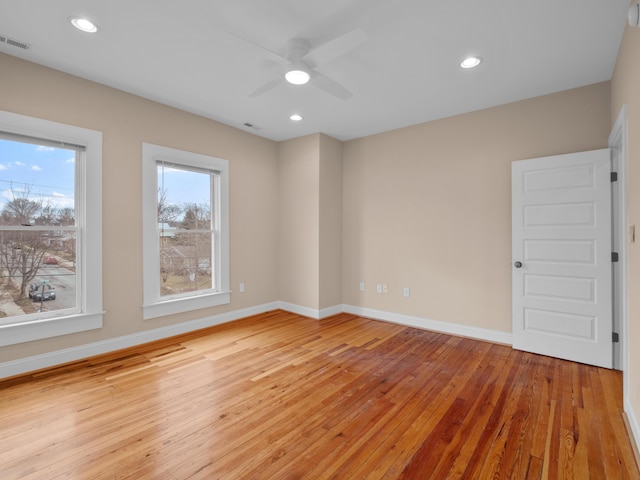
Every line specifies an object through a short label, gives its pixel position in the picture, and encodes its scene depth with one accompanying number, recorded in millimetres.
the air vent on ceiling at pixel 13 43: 2510
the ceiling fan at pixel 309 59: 2133
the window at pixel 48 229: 2826
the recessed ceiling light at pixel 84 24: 2287
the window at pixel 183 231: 3715
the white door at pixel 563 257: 3049
